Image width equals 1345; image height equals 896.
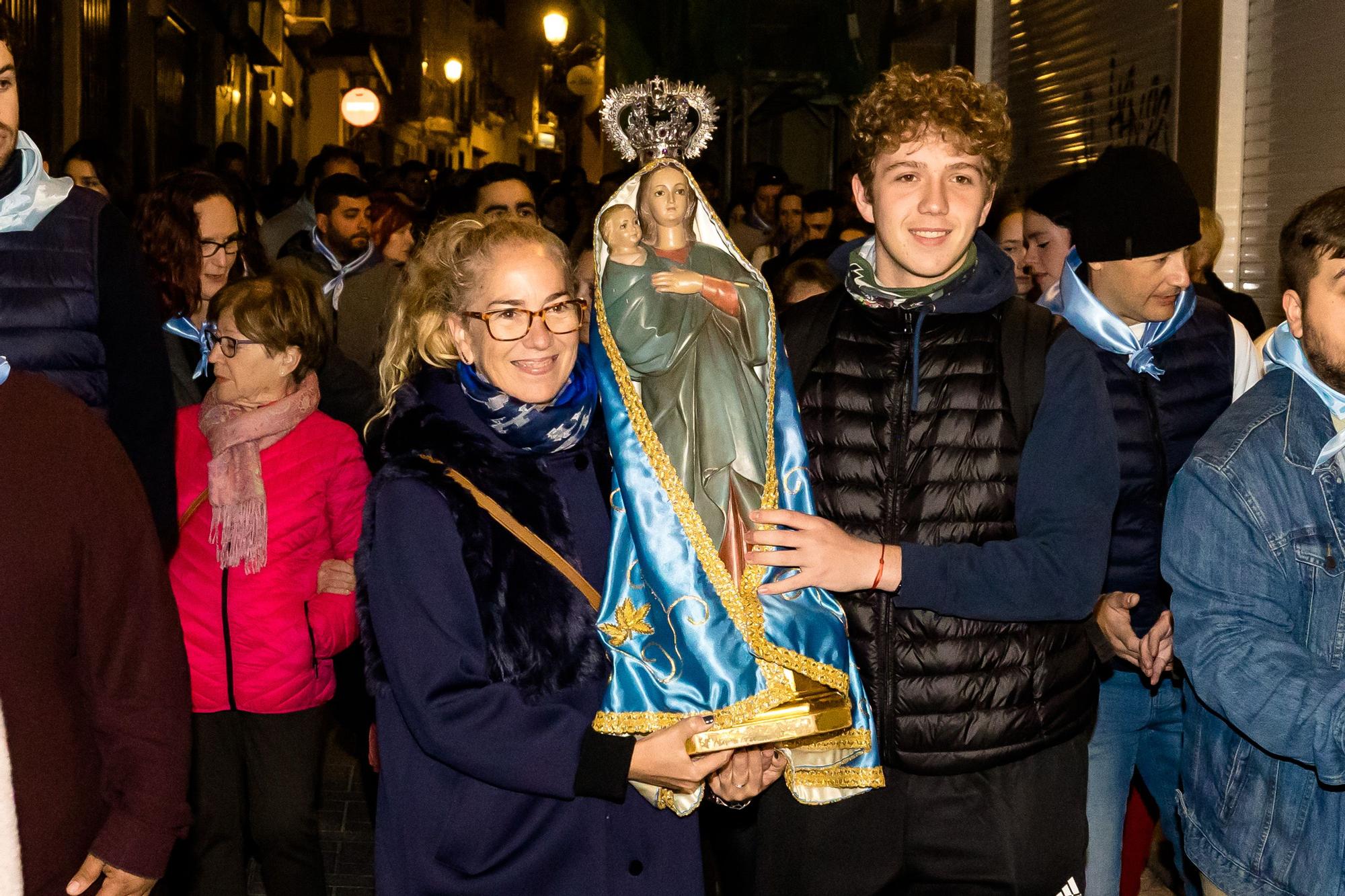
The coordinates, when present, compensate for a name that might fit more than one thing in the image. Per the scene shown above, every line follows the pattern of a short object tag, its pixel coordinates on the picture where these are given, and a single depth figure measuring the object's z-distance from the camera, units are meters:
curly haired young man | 2.96
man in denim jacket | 2.74
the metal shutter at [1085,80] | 9.16
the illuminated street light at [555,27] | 30.20
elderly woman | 4.31
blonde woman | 2.67
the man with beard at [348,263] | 6.93
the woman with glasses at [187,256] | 5.19
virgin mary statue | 2.73
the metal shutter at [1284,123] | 7.19
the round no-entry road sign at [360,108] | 25.03
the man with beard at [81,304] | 3.51
